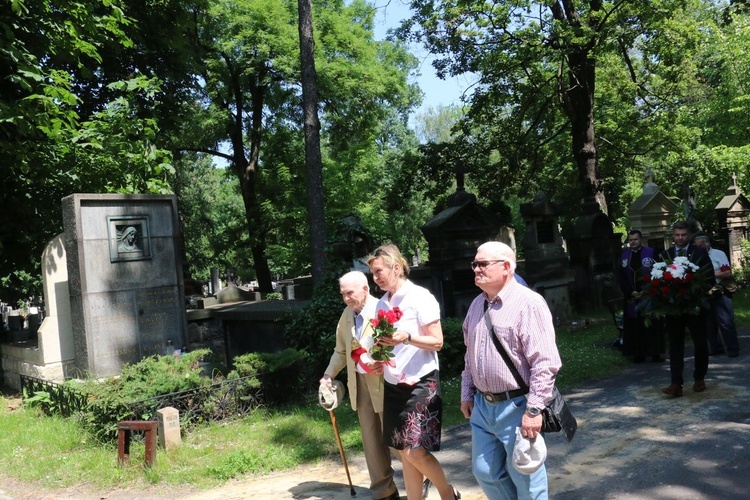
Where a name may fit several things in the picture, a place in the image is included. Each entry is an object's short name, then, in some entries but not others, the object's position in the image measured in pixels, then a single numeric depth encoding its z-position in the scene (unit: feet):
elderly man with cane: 16.26
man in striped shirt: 11.82
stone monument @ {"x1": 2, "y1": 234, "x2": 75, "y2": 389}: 35.78
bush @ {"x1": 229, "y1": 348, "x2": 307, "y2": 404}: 27.76
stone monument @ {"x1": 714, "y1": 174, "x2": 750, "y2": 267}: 71.61
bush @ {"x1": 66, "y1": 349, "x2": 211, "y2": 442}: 24.32
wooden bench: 21.72
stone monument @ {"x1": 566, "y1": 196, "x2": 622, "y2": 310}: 58.39
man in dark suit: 24.29
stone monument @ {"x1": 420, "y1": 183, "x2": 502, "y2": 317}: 47.67
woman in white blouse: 14.52
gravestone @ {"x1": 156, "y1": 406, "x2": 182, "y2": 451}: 22.86
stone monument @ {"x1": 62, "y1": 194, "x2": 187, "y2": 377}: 32.86
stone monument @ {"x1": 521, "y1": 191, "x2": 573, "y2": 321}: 52.01
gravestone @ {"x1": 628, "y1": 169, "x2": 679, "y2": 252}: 67.97
